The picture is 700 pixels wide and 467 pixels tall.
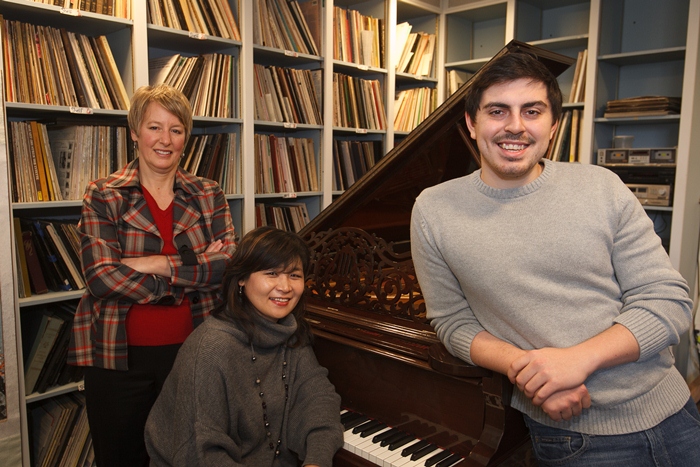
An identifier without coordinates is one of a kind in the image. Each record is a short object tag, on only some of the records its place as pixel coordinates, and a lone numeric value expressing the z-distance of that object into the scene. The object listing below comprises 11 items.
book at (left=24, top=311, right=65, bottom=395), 2.32
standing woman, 1.75
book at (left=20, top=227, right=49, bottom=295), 2.29
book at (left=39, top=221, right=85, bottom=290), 2.34
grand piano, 1.31
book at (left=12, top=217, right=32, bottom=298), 2.25
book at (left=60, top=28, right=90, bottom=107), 2.36
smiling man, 1.13
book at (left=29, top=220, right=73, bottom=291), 2.33
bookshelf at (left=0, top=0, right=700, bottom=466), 2.29
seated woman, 1.40
